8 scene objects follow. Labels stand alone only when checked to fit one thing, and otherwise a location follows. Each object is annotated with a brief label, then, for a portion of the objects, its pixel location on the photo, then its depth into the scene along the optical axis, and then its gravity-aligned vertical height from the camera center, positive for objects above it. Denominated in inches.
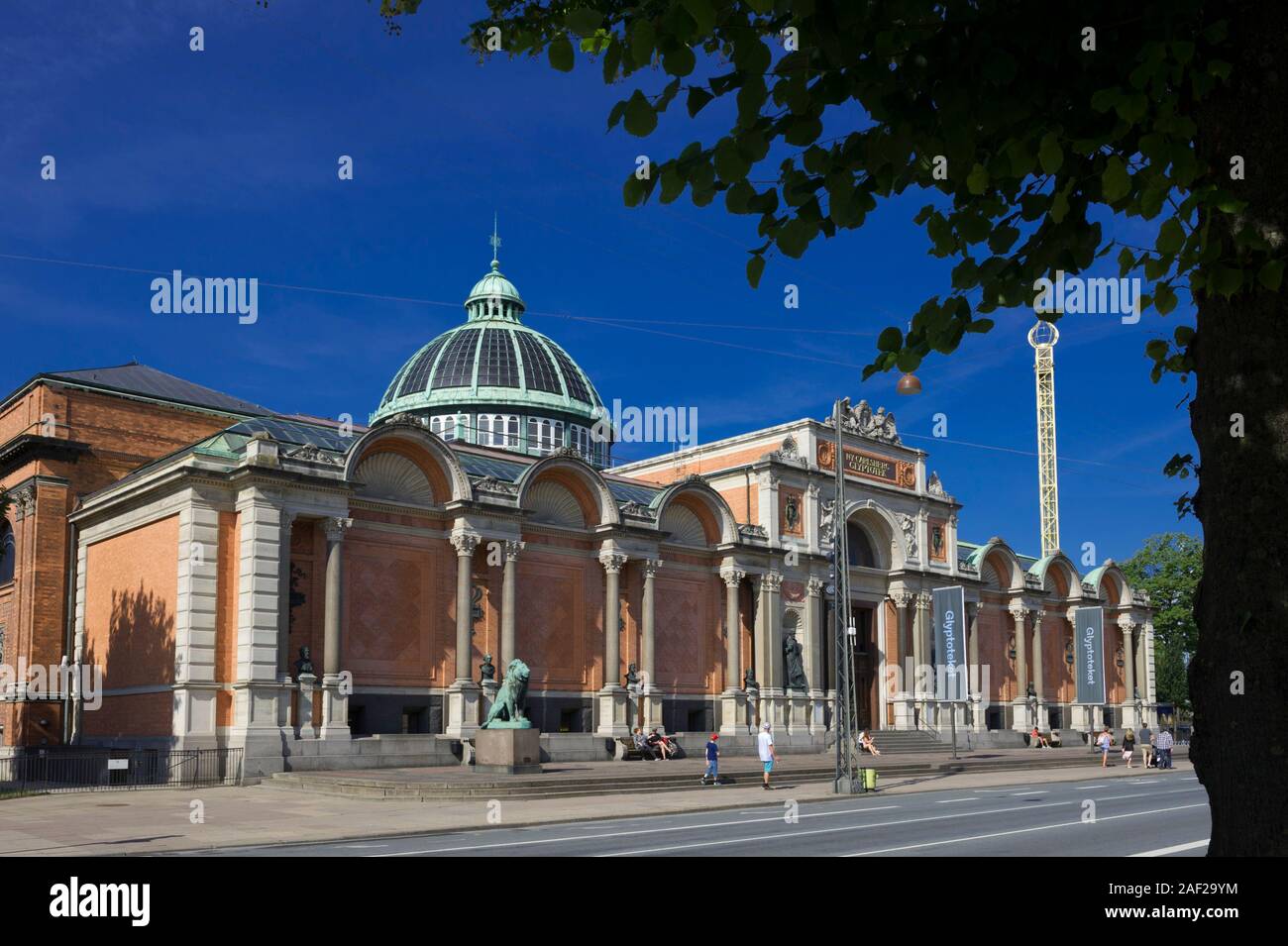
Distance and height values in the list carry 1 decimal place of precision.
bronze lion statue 1322.6 -67.4
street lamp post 1264.8 -21.2
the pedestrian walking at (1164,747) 1819.6 -156.8
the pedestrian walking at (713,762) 1333.7 -129.4
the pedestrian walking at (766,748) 1310.3 -114.1
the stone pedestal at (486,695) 1625.2 -74.0
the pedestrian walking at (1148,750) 1924.2 -172.7
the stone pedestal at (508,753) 1304.1 -118.2
